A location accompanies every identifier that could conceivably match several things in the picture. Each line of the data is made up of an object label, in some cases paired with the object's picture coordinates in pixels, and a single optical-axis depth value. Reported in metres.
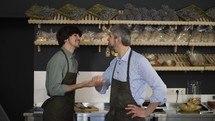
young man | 2.85
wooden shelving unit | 3.64
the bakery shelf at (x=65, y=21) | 3.63
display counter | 3.41
